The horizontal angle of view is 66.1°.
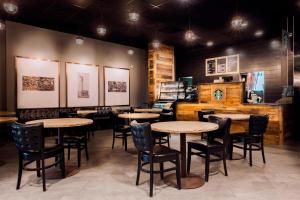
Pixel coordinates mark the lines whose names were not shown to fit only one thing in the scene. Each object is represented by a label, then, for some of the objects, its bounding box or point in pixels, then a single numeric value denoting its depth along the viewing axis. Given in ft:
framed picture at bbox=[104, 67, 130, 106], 29.45
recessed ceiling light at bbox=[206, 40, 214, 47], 30.71
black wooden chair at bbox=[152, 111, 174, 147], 16.15
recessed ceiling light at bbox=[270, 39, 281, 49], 27.63
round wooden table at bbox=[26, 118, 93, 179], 11.65
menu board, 31.45
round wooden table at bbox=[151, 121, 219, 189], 10.21
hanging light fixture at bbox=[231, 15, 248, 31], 17.54
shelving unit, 28.89
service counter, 19.69
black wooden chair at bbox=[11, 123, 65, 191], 10.14
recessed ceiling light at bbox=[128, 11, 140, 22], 17.17
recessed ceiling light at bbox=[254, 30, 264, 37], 25.57
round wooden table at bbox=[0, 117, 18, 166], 12.98
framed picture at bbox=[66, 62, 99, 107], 26.13
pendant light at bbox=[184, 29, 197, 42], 21.26
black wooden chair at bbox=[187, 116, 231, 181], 11.35
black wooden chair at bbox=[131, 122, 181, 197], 9.89
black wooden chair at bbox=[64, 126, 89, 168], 14.39
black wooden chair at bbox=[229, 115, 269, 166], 14.04
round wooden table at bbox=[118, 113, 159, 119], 16.33
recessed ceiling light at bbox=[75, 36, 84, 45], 21.99
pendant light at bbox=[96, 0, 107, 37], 18.16
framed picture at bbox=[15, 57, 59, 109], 22.61
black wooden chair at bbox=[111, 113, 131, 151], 18.08
